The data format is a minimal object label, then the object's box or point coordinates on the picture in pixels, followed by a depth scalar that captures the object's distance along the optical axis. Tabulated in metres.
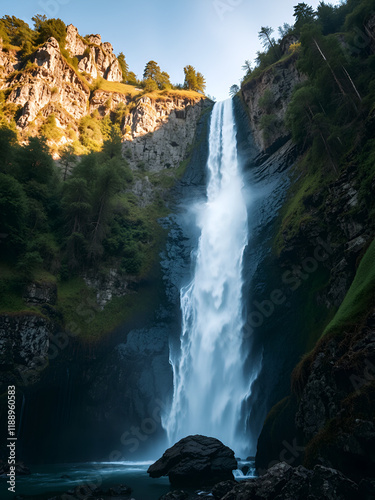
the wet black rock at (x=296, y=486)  6.09
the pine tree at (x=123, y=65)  70.68
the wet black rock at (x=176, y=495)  9.36
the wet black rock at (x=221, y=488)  9.50
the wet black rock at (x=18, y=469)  14.33
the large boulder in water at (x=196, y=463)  12.25
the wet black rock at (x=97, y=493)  9.73
